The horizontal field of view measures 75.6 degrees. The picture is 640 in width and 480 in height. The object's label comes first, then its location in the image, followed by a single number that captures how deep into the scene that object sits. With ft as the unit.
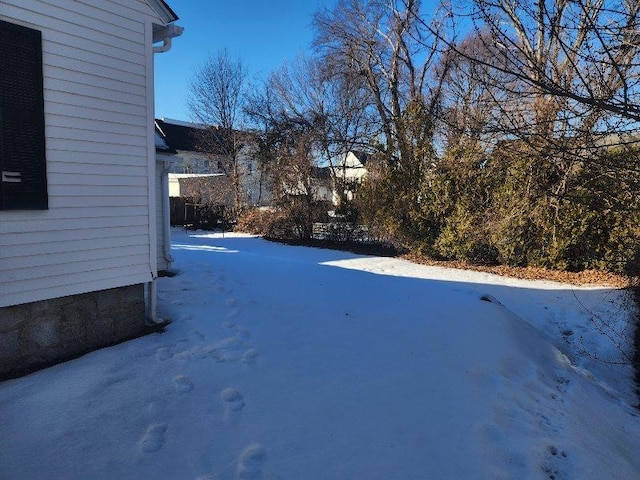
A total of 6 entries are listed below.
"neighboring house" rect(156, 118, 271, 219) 64.80
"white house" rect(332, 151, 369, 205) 51.21
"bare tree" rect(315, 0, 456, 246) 39.68
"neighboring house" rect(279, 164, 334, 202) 49.49
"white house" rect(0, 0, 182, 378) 11.31
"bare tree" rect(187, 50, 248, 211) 70.23
